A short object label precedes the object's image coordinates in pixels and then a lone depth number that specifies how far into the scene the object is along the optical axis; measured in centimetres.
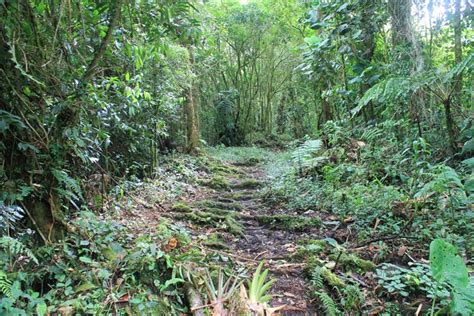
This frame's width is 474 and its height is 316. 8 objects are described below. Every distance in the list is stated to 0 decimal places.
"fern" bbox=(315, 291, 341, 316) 236
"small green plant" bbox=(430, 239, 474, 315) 201
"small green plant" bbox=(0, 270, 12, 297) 191
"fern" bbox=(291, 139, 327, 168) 615
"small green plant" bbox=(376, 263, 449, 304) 234
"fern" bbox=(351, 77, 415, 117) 438
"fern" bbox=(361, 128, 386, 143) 558
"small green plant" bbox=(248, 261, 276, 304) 241
